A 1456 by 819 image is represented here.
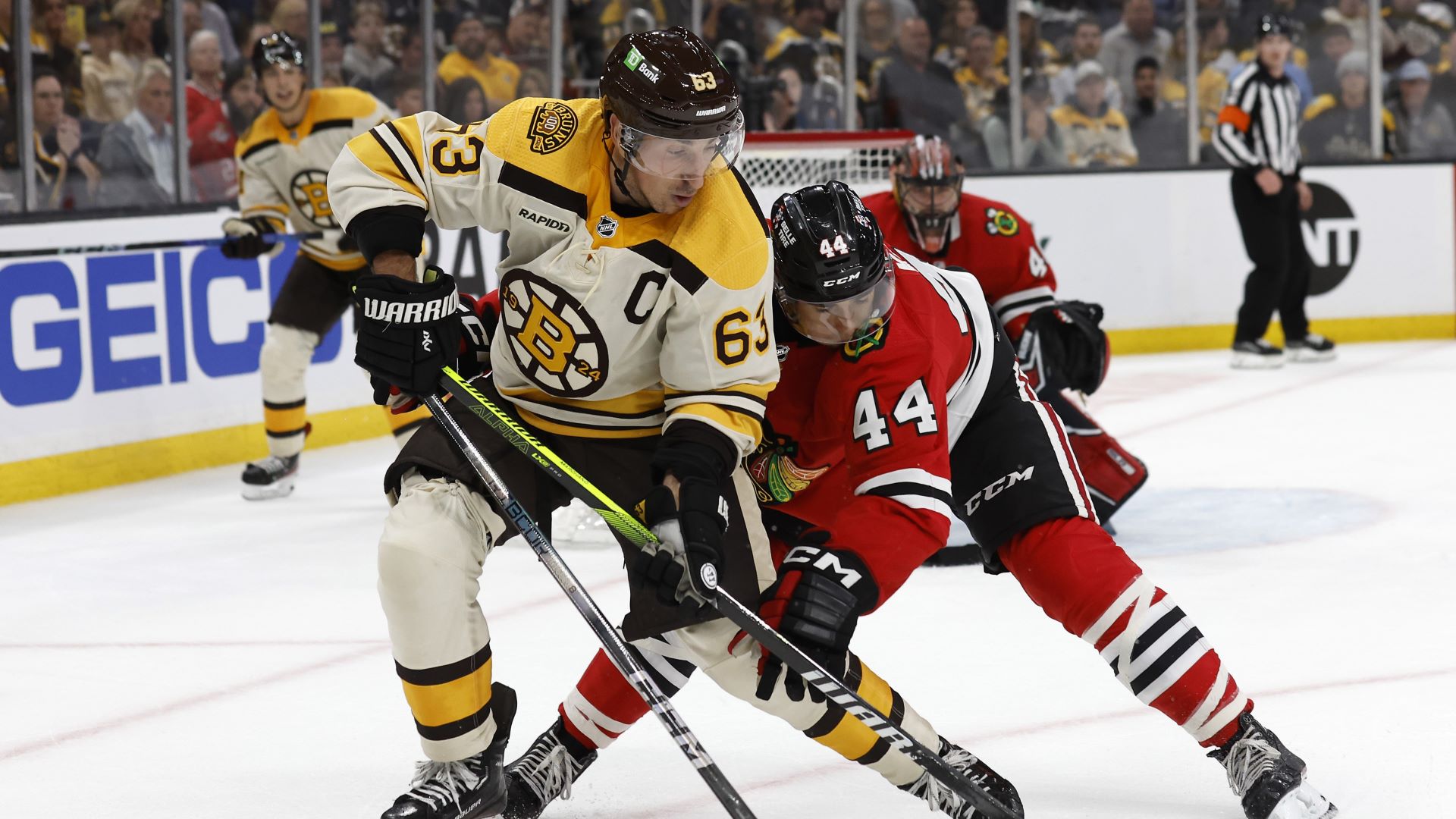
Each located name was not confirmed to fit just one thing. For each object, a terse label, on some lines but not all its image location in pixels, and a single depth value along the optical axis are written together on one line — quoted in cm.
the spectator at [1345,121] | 1720
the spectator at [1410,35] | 1741
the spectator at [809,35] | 1588
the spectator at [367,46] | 1312
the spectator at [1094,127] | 1666
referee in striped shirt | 1481
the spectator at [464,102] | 1371
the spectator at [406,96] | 1346
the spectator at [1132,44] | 1709
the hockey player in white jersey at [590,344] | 421
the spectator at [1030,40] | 1662
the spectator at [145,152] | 1124
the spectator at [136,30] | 1147
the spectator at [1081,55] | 1684
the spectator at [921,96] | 1623
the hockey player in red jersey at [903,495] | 441
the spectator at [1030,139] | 1653
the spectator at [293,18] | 1256
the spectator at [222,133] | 1198
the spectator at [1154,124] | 1700
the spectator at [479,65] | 1380
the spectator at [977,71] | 1653
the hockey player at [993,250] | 731
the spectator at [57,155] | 1086
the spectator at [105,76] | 1127
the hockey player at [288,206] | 1011
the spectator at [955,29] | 1648
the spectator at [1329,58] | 1734
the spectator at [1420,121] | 1741
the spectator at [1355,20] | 1727
